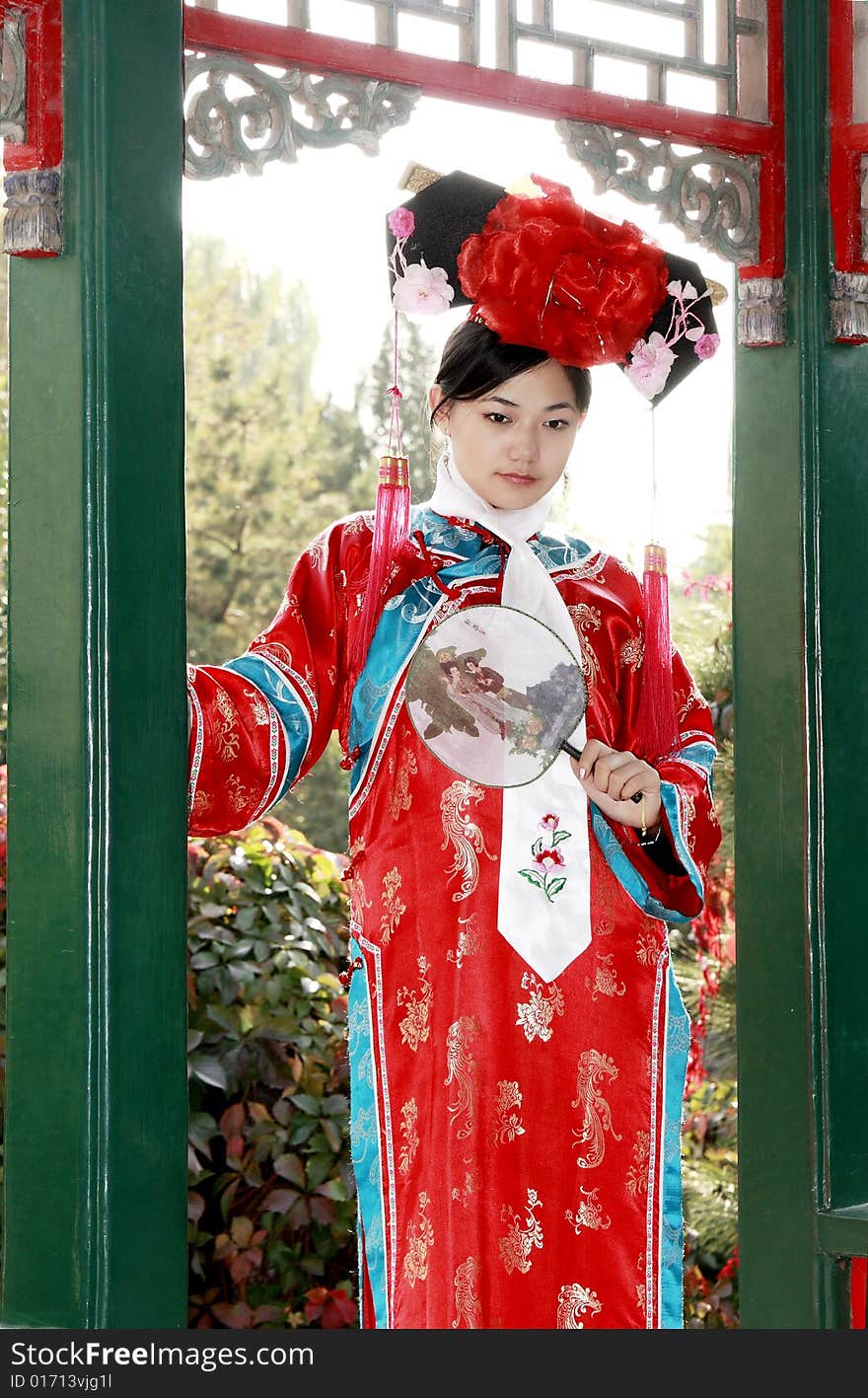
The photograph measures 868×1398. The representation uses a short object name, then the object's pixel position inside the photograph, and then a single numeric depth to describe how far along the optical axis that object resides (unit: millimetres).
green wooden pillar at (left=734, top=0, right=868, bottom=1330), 2600
